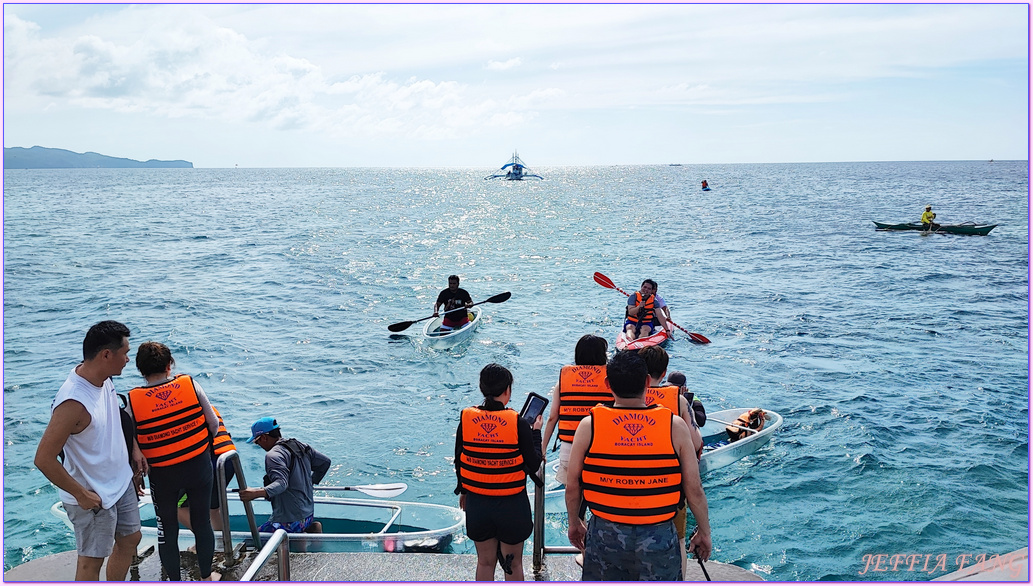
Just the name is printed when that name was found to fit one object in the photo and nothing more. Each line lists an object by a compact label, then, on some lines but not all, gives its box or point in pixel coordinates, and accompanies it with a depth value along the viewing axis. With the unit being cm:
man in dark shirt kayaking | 1698
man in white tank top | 413
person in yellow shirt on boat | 3884
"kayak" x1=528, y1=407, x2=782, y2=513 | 892
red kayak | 1553
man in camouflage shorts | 388
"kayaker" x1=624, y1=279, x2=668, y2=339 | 1612
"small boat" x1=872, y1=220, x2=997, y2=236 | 3803
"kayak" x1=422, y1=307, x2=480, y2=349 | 1744
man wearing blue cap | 587
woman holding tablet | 461
